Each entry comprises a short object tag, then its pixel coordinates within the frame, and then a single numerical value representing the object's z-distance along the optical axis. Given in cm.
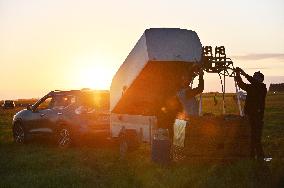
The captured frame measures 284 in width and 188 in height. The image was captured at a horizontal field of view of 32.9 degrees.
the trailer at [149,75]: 1173
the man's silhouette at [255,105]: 1057
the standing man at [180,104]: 1186
